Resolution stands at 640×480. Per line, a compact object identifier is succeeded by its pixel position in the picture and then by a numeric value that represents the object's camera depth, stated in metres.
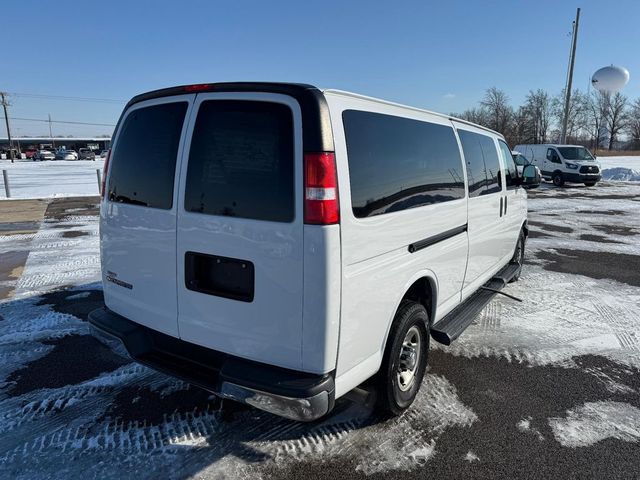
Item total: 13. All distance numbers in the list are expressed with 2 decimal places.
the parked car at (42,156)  64.35
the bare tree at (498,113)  68.94
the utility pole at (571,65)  30.09
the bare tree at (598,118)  83.50
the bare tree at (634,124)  81.56
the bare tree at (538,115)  71.56
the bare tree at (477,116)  71.12
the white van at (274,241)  2.32
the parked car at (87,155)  64.44
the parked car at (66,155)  64.44
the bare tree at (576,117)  73.81
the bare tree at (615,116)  84.19
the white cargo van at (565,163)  22.72
